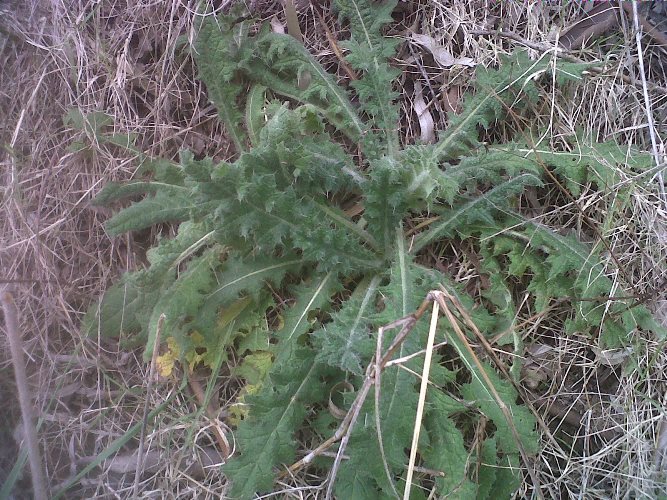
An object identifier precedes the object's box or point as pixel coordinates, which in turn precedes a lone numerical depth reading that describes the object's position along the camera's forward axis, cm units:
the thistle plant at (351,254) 90
